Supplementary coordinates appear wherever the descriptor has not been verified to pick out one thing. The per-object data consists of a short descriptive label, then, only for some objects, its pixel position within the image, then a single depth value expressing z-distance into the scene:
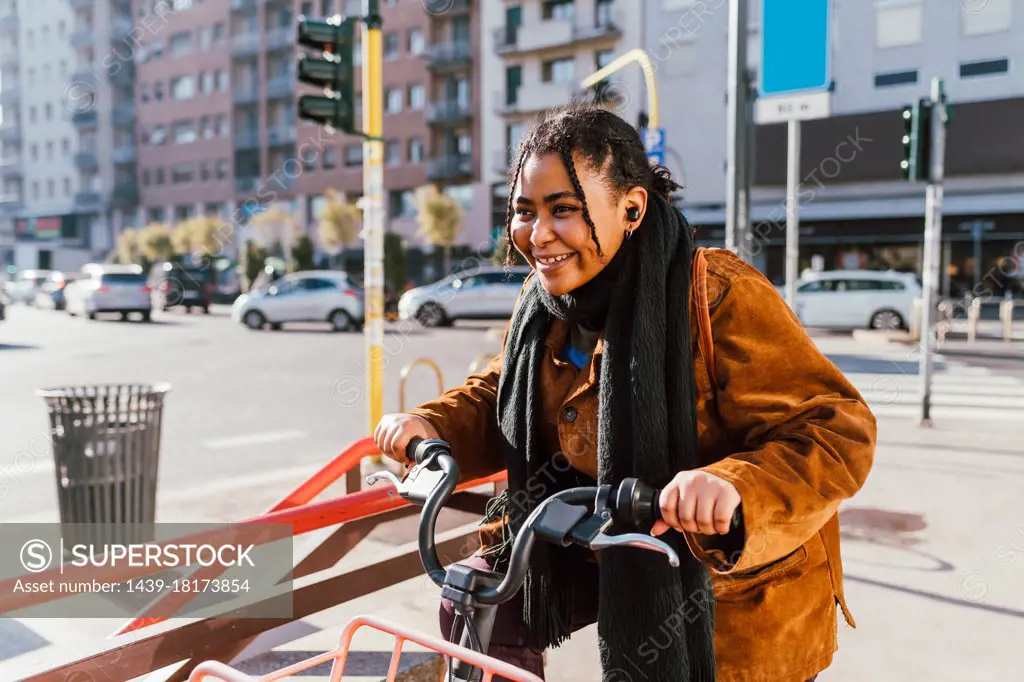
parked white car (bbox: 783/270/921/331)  20.78
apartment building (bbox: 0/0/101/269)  67.69
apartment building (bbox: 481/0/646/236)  36.69
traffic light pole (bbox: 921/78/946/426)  8.57
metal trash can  4.10
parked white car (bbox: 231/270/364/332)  23.34
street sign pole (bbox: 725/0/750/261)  8.04
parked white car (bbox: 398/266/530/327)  24.36
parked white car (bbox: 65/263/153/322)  27.81
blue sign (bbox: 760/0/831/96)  6.83
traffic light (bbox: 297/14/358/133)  6.79
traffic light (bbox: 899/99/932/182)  8.53
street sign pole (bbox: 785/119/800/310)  8.61
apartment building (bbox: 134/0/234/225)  56.09
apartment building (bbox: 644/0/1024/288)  28.69
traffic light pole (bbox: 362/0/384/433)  7.15
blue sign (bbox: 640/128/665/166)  13.38
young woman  1.68
